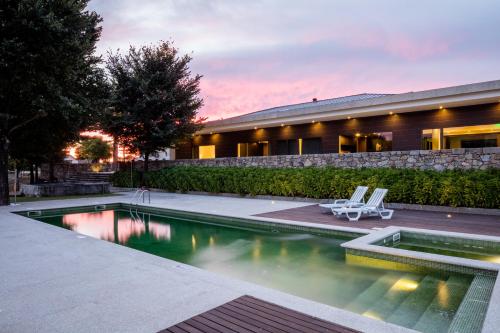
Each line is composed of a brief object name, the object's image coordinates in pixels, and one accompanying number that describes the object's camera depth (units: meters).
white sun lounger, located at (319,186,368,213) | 10.23
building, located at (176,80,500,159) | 14.38
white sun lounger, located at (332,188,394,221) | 9.44
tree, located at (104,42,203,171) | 19.88
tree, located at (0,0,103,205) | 10.73
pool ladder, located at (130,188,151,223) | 11.62
